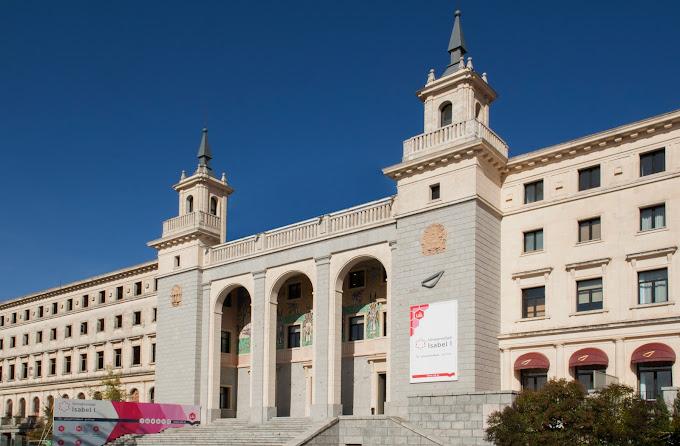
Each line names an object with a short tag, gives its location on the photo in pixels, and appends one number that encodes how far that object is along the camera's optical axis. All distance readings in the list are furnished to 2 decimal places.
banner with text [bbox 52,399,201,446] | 38.56
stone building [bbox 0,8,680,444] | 30.89
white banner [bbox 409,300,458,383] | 33.12
